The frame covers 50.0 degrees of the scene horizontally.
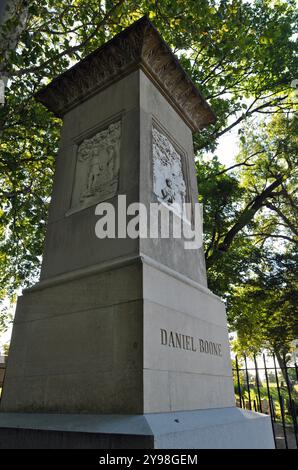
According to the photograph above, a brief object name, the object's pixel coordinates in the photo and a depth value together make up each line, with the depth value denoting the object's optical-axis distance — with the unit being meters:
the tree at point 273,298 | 14.81
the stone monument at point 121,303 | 2.75
